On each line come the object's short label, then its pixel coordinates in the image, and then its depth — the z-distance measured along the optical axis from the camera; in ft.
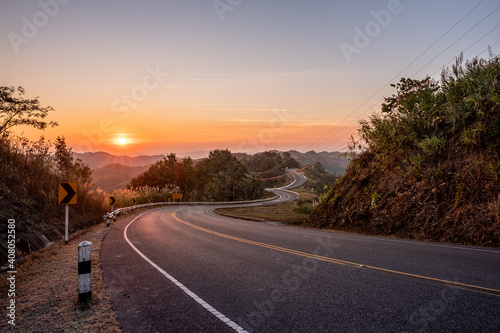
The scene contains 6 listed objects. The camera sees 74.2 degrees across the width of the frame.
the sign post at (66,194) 39.99
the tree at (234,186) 196.09
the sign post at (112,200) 80.63
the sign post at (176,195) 153.57
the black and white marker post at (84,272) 18.30
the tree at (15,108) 64.75
